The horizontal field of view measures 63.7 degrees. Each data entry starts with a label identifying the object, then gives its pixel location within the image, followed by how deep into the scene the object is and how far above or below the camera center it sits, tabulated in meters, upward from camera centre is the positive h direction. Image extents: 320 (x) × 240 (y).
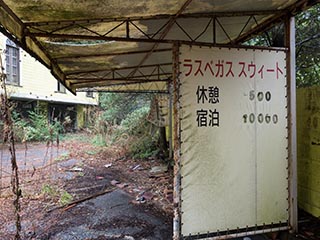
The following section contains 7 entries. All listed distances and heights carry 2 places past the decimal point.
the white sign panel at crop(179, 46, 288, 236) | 3.12 -0.25
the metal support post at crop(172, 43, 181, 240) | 3.06 -0.37
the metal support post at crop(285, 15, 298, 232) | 3.45 -0.04
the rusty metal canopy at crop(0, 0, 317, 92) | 2.86 +1.28
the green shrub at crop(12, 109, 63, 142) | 12.37 -0.31
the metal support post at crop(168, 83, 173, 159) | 7.87 -0.20
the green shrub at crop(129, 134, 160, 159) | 9.29 -1.06
